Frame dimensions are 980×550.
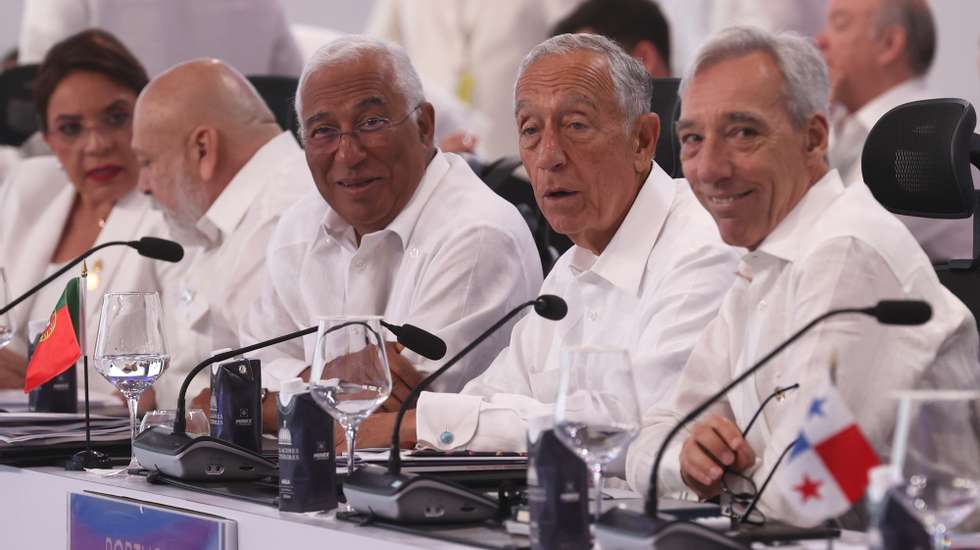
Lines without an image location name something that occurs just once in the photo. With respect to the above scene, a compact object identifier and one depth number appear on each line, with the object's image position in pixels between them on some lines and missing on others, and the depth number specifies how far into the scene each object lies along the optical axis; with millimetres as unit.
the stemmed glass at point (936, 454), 2896
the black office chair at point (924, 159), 5102
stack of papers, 5609
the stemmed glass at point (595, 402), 3572
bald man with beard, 7984
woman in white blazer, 9148
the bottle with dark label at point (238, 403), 5141
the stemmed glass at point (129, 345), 5375
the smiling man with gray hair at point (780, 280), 4371
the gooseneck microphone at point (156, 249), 5758
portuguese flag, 5523
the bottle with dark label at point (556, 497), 3562
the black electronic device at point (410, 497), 3943
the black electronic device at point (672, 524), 3355
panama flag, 3180
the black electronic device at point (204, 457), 4801
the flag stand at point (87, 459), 5332
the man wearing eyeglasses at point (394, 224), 6469
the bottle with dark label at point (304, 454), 4273
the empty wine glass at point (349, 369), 4180
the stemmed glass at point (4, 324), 6375
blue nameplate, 4402
